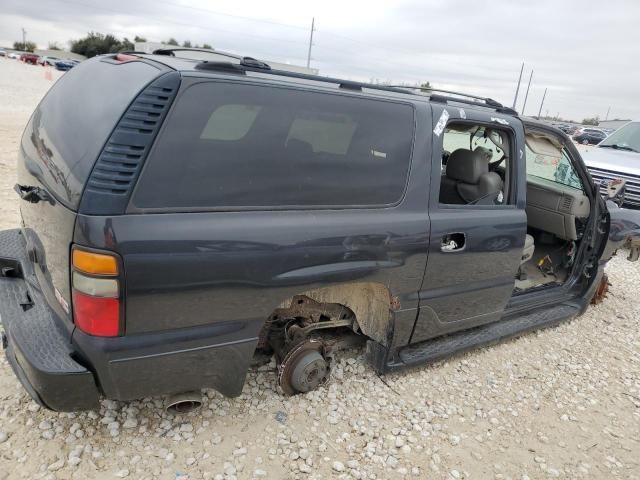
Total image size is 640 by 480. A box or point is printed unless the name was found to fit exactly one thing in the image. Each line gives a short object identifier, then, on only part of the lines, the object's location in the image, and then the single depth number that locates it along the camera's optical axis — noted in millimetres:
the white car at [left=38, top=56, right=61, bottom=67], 49412
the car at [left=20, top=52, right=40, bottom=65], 52125
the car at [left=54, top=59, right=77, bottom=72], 46356
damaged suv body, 1966
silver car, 7406
